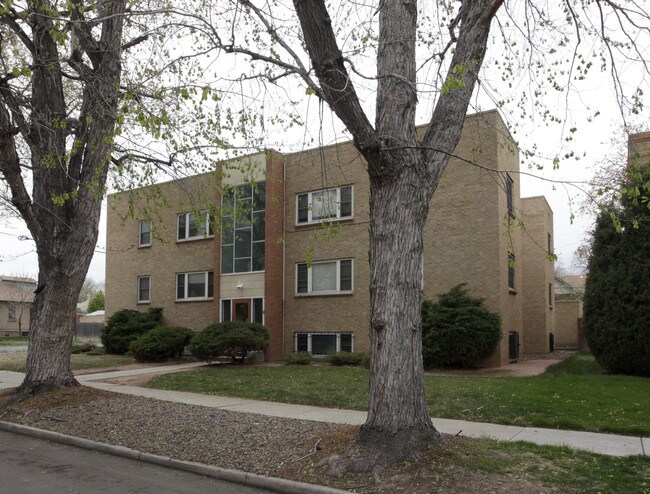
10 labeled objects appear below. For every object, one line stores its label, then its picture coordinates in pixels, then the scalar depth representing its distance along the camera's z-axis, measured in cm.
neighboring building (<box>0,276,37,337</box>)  5781
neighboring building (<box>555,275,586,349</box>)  3284
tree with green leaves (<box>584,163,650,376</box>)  1513
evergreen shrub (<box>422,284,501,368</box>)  1695
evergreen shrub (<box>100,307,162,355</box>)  2519
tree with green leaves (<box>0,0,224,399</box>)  1141
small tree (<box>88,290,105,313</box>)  7544
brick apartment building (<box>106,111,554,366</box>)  1852
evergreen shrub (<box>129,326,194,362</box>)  2119
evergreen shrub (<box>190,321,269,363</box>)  1898
